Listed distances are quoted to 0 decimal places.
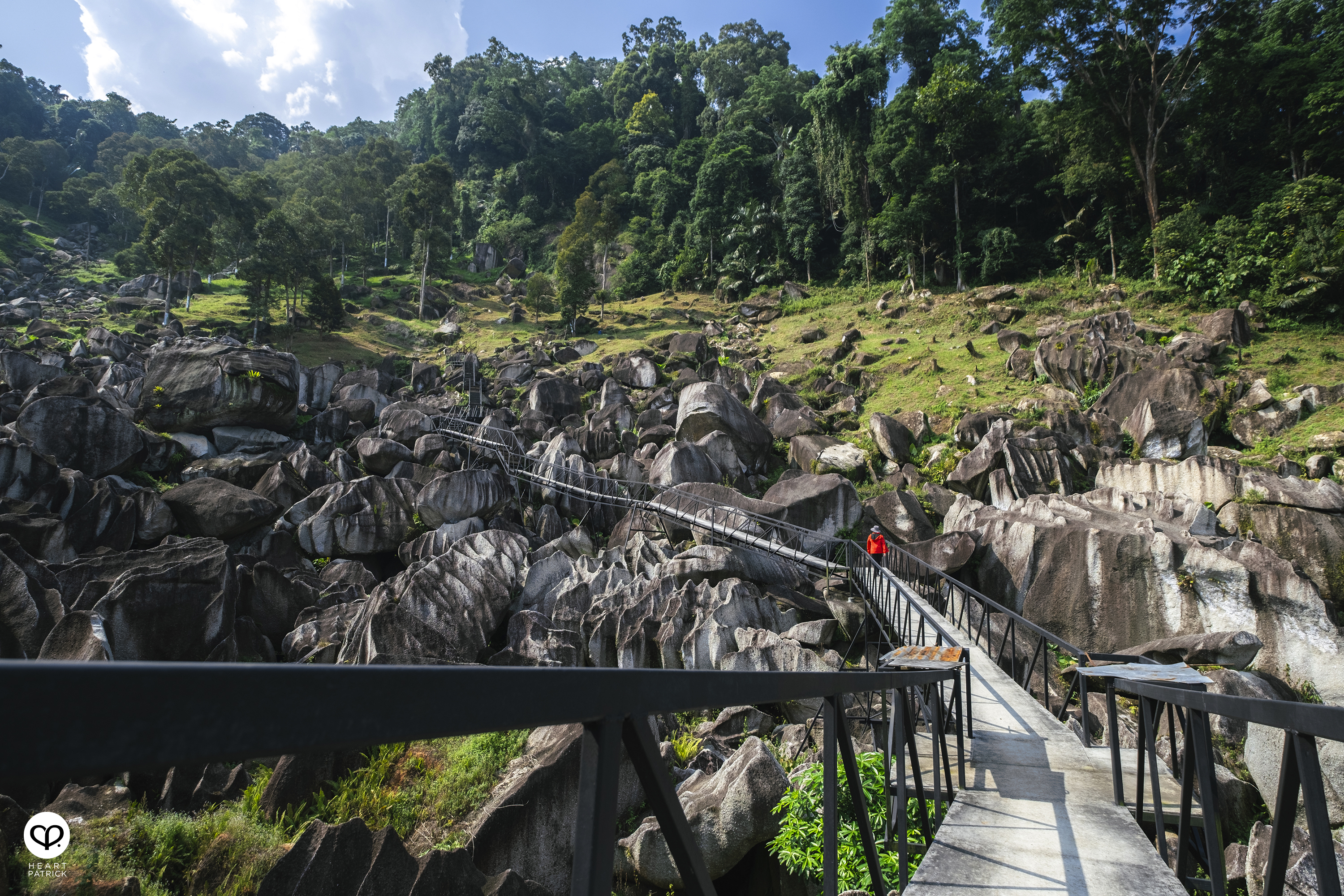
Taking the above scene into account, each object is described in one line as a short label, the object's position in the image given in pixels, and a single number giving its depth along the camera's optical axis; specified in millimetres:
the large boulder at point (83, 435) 16750
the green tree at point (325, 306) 38844
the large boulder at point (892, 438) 20312
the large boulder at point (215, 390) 20234
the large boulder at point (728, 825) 5582
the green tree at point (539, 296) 43594
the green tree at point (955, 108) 34188
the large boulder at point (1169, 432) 16250
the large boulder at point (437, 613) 9469
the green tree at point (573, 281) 41719
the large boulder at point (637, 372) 28828
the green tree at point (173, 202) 36156
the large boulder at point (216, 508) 15336
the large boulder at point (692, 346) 32156
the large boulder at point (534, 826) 5695
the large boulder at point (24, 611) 8773
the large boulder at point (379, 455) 20625
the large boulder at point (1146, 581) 9398
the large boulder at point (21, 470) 14336
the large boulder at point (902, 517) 15594
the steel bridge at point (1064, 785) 1973
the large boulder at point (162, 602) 9547
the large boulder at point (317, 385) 25384
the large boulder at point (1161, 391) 17188
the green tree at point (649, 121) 63719
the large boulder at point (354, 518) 15992
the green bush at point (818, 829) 5164
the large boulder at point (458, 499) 17188
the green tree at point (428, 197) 48000
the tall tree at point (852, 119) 39250
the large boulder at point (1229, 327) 20797
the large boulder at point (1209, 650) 9055
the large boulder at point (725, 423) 20812
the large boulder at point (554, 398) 26828
